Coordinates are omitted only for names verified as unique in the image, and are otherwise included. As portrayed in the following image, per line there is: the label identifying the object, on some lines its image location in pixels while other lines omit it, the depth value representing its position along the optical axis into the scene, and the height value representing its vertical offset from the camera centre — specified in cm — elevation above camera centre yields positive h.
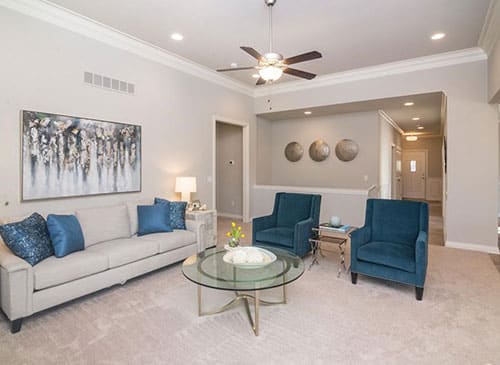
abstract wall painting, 332 +31
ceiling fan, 293 +122
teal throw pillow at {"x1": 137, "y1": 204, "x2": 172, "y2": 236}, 396 -53
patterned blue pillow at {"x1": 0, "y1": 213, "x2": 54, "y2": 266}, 265 -54
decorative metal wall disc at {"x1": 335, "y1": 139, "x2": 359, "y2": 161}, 712 +74
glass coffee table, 238 -82
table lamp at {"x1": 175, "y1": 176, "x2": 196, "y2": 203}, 488 -7
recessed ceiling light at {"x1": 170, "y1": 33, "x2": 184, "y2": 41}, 415 +206
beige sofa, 246 -83
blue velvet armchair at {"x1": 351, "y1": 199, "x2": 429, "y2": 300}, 304 -75
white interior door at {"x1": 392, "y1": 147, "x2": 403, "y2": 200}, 964 +19
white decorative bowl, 270 -73
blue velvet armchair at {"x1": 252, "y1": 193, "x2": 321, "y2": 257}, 399 -64
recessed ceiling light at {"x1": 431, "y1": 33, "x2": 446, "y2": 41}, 415 +205
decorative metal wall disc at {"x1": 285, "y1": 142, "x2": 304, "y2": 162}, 780 +77
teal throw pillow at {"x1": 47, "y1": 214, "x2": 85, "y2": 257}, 294 -55
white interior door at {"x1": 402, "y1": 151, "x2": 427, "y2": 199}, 1254 +25
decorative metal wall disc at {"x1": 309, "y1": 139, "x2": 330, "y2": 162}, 748 +76
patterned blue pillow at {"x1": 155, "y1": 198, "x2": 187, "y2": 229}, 424 -49
